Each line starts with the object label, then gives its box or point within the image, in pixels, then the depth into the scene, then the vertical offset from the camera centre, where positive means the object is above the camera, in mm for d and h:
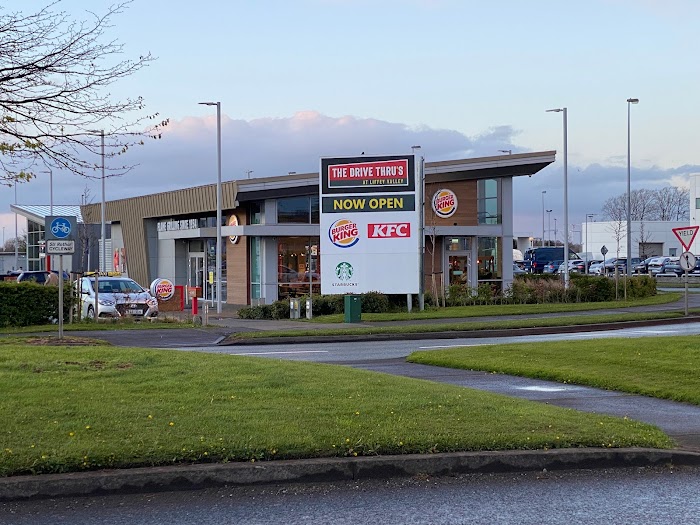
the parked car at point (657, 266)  71500 +272
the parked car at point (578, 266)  78125 +326
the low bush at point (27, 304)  27297 -947
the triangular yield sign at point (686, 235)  28172 +1074
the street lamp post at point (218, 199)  35781 +2876
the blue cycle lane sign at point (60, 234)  21141 +887
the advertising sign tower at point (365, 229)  33000 +1497
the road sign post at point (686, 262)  28872 +235
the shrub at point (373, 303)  33219 -1167
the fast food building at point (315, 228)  40344 +1911
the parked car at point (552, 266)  73425 +312
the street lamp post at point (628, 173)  48562 +5227
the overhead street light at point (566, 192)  41453 +3581
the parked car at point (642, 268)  73250 +125
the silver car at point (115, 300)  30094 -929
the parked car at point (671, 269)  70188 +32
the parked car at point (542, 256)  79062 +1208
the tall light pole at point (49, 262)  52150 +592
